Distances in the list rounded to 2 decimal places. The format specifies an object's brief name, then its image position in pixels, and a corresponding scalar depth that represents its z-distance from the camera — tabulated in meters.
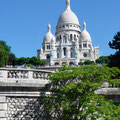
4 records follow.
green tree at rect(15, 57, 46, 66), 75.77
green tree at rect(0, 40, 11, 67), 49.49
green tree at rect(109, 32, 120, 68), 24.54
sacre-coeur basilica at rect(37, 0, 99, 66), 100.00
